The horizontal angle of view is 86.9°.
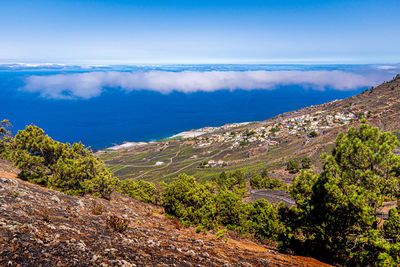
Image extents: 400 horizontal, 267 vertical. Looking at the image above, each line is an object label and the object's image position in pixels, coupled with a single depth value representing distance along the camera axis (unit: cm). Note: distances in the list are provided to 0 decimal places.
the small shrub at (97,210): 1132
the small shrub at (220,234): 1303
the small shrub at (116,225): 916
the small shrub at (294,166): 5178
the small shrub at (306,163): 5044
